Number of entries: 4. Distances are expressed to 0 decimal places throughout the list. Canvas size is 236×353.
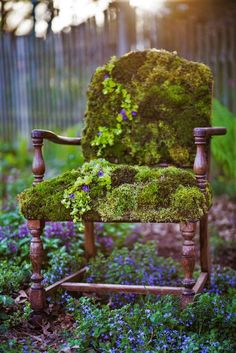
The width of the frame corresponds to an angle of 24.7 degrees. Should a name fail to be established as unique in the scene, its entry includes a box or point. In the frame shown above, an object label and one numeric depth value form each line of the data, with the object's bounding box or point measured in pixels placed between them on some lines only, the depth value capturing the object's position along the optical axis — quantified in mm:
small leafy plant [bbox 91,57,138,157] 3811
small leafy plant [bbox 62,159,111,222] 3053
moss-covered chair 3006
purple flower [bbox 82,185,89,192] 3098
